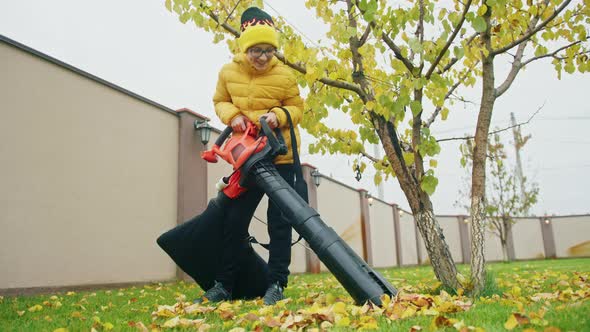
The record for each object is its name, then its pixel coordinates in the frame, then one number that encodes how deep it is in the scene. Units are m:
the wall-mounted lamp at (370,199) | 13.70
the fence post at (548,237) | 21.28
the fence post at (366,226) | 12.58
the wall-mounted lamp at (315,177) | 10.09
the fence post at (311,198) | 9.43
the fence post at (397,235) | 15.06
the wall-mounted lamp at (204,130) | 6.17
